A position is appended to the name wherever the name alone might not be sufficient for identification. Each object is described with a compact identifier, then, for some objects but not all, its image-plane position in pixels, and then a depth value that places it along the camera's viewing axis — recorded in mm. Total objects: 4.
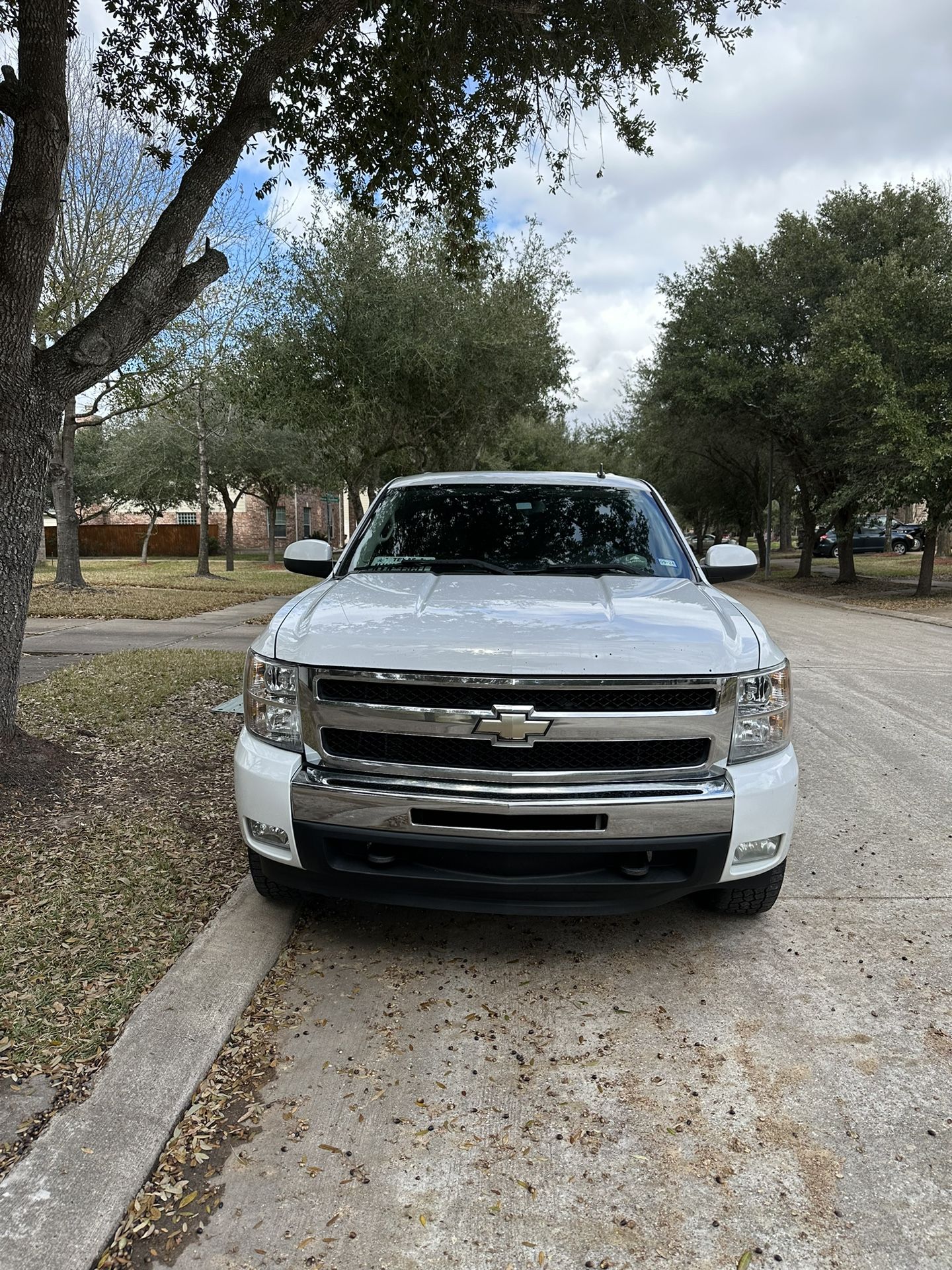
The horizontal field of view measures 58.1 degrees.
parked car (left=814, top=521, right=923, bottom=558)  40531
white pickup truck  2717
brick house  48250
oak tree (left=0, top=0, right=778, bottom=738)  4422
